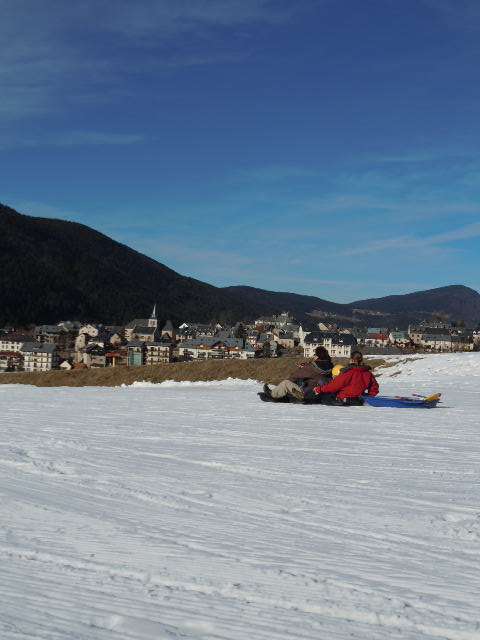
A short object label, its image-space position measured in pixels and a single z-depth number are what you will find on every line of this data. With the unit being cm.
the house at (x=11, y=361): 11762
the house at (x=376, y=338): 17138
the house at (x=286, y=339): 17502
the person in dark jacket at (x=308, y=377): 1481
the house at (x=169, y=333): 18196
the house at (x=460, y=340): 14480
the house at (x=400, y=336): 18585
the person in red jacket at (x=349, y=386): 1445
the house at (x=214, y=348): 12289
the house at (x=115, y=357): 11431
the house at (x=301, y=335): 17490
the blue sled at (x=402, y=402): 1465
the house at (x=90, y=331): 18150
